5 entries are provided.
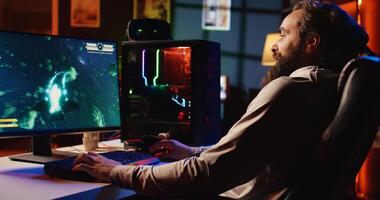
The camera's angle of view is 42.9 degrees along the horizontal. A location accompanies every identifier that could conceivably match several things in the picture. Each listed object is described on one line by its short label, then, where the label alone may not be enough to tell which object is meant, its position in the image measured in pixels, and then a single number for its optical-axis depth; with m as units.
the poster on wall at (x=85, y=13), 5.61
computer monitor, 1.54
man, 1.25
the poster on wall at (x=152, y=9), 5.64
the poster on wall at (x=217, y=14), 5.46
